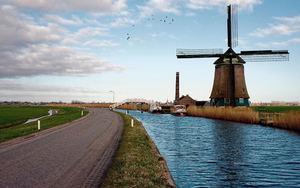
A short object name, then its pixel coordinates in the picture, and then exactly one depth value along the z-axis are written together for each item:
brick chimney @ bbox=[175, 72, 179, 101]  95.50
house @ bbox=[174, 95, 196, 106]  97.88
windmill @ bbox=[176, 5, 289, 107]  51.88
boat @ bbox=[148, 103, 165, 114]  84.62
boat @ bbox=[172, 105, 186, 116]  65.19
